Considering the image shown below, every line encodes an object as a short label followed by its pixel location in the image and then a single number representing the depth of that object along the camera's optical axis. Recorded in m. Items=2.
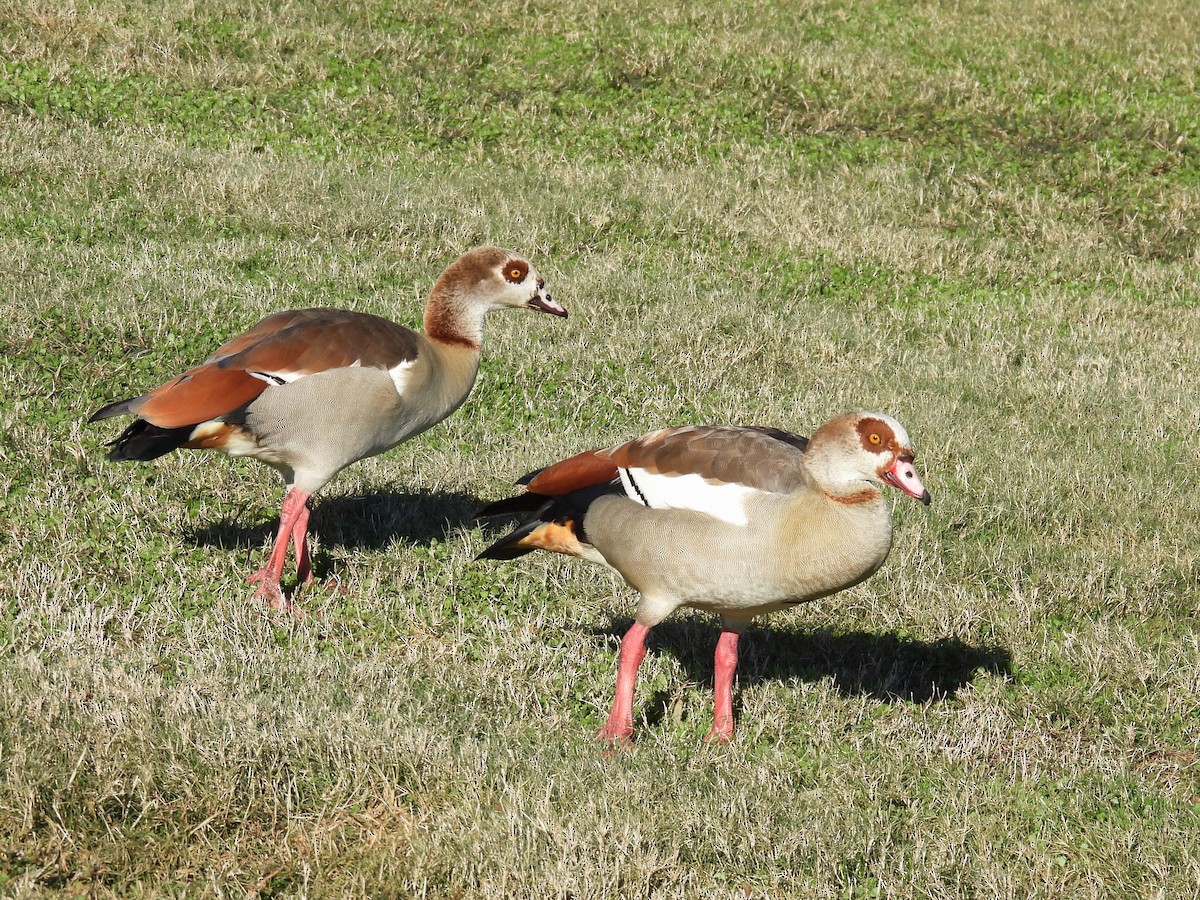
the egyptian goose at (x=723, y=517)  8.93
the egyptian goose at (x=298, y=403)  10.87
